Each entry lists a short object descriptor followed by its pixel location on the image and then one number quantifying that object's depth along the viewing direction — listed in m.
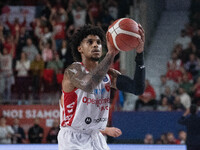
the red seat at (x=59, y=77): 11.62
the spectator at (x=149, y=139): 10.09
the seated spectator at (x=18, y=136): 10.53
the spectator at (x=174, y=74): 11.34
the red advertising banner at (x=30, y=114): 10.84
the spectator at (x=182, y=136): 10.01
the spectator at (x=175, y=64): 11.78
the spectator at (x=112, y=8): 14.17
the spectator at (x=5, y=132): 10.53
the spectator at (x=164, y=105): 10.59
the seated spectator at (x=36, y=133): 10.59
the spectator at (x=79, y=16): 13.88
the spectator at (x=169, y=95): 10.76
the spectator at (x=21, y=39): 13.07
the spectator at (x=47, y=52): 12.42
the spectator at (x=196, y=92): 10.77
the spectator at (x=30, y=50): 12.73
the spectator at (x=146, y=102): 10.66
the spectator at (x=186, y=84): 11.03
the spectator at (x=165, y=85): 11.08
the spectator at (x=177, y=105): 10.58
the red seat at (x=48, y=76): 11.76
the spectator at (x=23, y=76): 11.78
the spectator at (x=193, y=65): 11.55
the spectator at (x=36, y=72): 11.67
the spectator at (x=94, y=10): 13.98
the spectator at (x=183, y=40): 12.84
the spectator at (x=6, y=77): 11.77
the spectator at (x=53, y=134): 10.47
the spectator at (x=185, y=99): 10.66
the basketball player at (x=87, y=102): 4.05
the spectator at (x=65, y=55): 12.14
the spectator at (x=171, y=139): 10.09
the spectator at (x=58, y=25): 13.39
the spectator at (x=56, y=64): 11.95
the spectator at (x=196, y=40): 12.68
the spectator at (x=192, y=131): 7.62
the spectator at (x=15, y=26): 13.77
